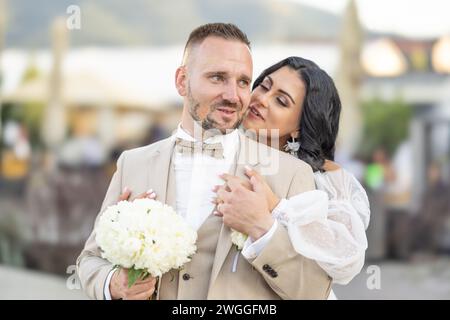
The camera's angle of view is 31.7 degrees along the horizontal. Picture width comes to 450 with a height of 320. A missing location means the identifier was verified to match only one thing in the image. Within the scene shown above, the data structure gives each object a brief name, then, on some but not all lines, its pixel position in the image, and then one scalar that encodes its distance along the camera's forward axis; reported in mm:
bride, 3203
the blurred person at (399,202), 10078
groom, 2746
